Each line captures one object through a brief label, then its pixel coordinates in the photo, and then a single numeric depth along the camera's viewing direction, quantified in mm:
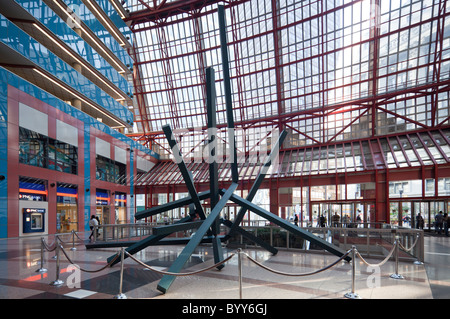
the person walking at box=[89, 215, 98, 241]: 14373
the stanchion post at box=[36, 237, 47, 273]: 7725
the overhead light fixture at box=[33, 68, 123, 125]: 20547
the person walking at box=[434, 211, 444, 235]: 18164
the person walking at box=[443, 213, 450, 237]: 17391
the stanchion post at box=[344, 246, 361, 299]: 5332
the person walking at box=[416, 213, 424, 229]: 19484
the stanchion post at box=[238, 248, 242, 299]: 5259
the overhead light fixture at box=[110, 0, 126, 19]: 33388
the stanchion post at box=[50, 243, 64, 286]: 6320
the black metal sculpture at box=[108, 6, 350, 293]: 7645
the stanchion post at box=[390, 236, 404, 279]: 6951
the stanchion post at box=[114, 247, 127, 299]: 5358
